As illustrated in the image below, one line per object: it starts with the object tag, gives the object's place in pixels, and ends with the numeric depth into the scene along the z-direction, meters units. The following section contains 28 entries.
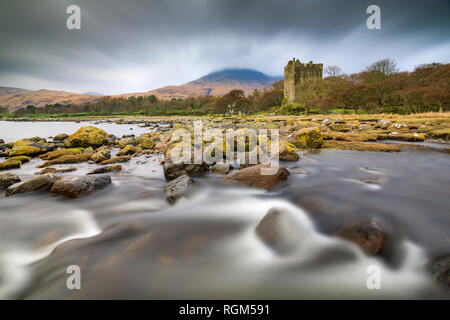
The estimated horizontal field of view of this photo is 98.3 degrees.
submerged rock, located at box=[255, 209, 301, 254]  2.96
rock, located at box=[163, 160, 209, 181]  6.08
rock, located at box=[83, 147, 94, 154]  10.64
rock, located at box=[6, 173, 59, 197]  4.86
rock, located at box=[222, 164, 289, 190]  5.09
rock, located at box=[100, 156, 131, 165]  8.43
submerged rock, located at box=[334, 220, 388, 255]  2.65
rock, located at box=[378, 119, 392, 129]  16.43
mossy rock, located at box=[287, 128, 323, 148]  10.09
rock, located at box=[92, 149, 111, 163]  8.62
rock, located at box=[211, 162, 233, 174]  6.42
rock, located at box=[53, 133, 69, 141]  18.11
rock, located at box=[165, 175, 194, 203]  4.59
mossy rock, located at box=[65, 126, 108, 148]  11.65
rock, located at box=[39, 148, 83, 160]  9.44
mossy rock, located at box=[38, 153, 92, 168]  8.57
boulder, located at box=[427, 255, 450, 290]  2.09
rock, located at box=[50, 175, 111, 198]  4.74
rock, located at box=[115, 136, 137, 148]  13.06
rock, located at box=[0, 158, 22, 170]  7.88
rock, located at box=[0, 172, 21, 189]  5.29
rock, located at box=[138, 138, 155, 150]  11.92
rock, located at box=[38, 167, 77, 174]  7.11
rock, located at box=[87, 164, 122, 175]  6.90
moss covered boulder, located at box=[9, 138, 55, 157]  10.12
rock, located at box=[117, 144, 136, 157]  9.91
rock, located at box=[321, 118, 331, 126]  19.33
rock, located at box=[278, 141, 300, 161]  7.67
